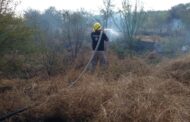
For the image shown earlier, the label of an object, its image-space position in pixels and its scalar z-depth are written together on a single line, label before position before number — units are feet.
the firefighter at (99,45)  32.68
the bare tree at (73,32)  39.75
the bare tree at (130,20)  53.83
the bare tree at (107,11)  57.36
